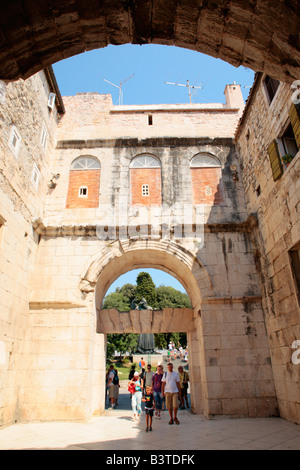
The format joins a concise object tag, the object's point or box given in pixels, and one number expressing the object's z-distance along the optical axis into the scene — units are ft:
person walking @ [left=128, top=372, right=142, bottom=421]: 24.67
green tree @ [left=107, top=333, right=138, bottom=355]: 84.81
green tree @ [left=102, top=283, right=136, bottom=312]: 123.28
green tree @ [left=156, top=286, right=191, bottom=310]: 147.16
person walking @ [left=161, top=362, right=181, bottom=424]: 23.03
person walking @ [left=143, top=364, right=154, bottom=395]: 26.85
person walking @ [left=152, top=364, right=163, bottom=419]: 27.12
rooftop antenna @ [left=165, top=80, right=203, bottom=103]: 48.21
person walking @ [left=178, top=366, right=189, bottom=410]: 33.63
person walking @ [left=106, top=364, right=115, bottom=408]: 33.37
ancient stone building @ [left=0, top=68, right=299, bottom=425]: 24.41
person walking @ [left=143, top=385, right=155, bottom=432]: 20.39
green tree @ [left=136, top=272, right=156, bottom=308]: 140.56
